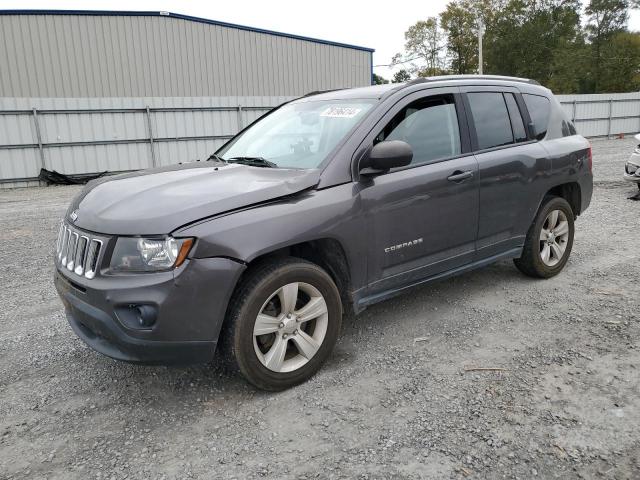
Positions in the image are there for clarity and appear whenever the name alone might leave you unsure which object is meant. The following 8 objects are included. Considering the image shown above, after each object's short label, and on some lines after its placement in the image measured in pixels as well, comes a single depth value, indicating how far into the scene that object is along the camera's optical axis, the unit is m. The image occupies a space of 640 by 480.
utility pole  31.91
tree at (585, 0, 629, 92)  50.97
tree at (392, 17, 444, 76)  61.59
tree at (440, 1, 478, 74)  58.00
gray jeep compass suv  2.62
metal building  15.08
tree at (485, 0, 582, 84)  53.66
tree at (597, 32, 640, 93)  48.62
